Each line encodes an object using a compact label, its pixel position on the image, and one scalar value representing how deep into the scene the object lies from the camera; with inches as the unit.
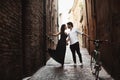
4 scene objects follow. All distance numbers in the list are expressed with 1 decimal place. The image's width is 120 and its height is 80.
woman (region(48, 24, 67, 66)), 494.3
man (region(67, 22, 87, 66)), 477.1
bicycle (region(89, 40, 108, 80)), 306.5
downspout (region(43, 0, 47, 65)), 534.9
